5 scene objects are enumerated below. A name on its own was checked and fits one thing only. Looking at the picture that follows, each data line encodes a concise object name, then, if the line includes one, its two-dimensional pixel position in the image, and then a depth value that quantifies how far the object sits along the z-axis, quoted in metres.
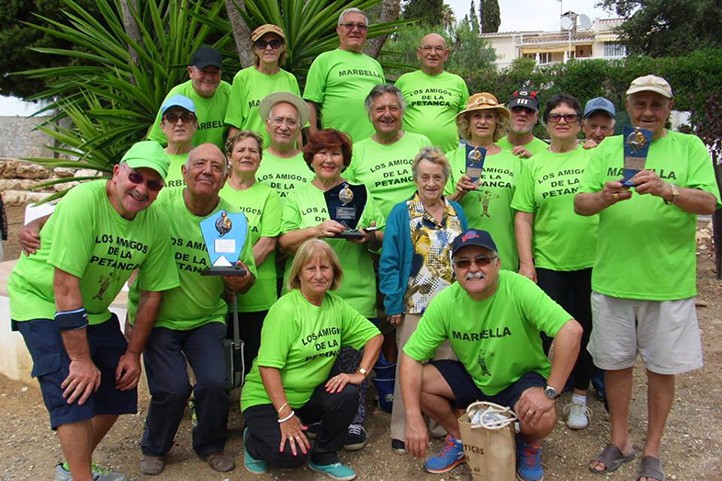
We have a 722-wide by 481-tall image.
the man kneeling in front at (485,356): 3.38
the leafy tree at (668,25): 23.42
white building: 63.62
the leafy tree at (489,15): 56.84
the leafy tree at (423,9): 30.77
